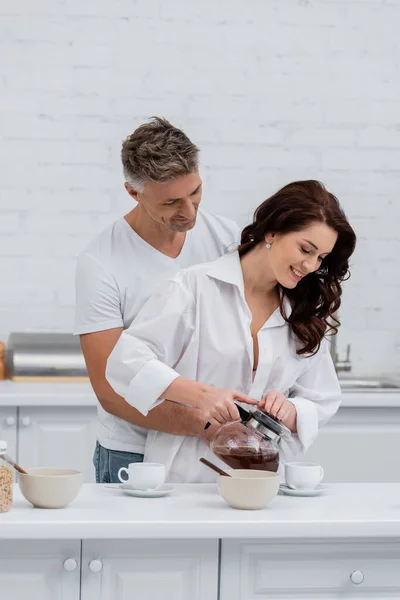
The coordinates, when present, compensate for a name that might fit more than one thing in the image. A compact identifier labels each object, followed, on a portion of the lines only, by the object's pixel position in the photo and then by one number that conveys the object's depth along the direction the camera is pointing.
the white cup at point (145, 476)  3.39
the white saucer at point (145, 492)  3.36
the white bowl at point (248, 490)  3.15
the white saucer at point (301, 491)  3.48
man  3.99
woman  3.68
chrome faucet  6.59
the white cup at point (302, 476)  3.51
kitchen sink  6.59
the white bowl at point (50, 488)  3.08
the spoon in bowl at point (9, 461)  3.01
